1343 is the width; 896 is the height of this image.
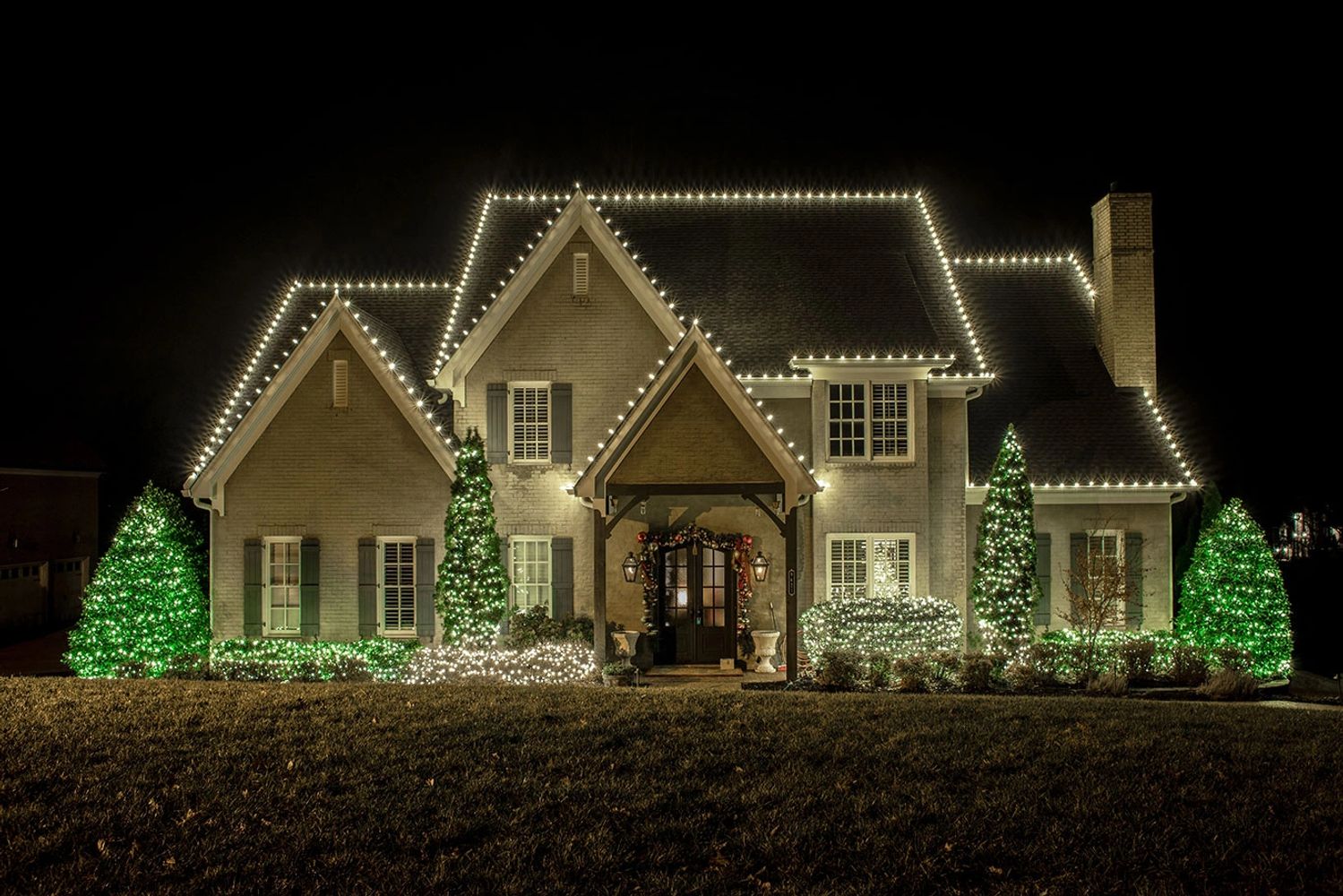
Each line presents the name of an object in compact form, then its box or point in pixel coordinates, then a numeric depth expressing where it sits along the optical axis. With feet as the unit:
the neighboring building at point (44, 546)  103.60
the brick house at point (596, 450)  61.36
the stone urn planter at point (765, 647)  59.88
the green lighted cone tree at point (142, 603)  55.36
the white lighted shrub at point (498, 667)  52.90
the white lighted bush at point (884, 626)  57.57
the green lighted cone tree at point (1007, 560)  57.67
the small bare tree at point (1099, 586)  54.03
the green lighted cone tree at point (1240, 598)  57.11
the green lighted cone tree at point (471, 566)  55.57
